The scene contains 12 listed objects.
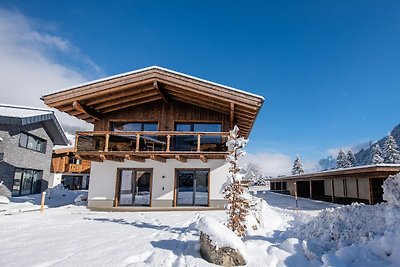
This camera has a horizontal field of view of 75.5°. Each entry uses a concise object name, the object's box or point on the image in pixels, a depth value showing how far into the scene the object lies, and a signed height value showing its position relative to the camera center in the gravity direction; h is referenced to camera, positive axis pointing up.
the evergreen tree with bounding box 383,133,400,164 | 37.92 +4.79
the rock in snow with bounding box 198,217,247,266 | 4.82 -1.26
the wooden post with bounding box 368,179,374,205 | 14.43 -0.54
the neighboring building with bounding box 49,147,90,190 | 28.58 +0.72
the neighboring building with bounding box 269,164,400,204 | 13.18 -0.10
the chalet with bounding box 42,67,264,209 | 12.63 +2.23
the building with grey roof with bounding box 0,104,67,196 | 18.02 +2.34
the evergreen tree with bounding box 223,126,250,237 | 6.53 -0.37
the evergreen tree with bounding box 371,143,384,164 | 40.38 +4.49
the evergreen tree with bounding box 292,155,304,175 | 53.44 +3.08
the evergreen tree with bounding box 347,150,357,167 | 48.47 +4.62
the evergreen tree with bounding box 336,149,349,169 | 47.59 +4.27
